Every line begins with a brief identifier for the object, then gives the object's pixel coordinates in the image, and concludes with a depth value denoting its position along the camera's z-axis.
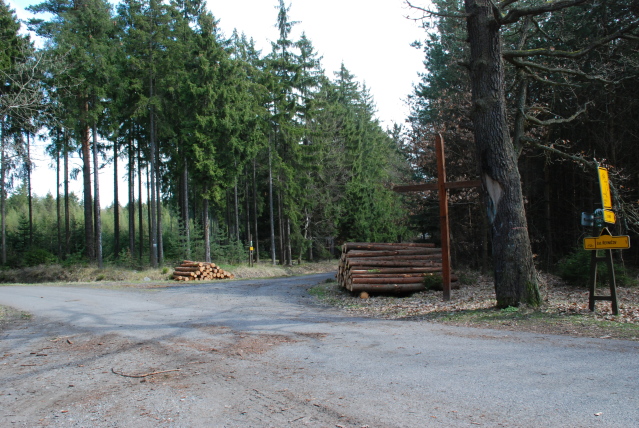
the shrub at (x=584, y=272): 14.34
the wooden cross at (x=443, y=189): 11.48
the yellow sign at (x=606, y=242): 8.66
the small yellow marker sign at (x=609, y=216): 8.88
